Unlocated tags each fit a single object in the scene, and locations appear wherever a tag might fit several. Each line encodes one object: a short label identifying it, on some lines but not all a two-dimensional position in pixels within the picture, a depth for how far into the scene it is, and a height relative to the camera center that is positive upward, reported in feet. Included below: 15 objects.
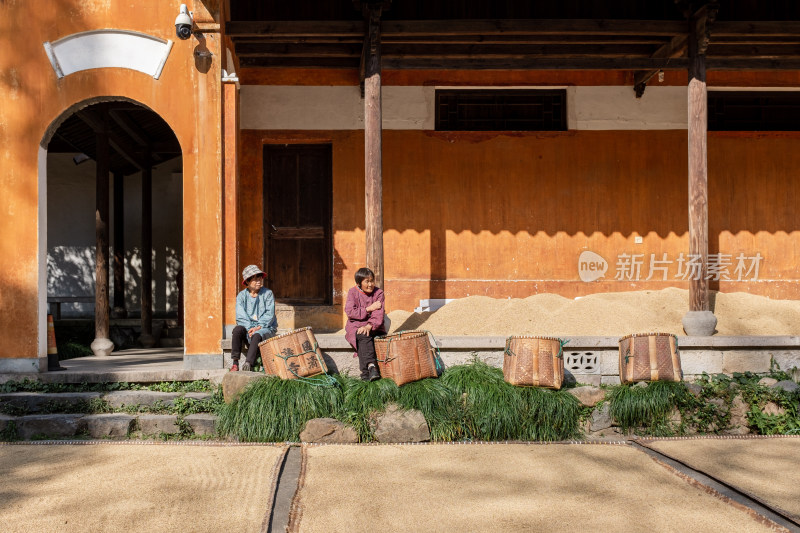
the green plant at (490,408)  18.93 -4.00
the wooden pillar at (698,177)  22.93 +3.03
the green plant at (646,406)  19.63 -4.08
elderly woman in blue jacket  21.06 -1.53
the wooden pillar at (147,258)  34.68 +0.60
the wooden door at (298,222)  30.27 +2.07
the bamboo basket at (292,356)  19.58 -2.55
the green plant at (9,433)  19.30 -4.64
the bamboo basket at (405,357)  19.54 -2.61
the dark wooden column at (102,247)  29.04 +1.02
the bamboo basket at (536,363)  19.61 -2.83
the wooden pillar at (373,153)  22.91 +3.91
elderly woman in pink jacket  20.31 -1.55
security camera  21.43 +7.77
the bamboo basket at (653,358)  20.21 -2.79
